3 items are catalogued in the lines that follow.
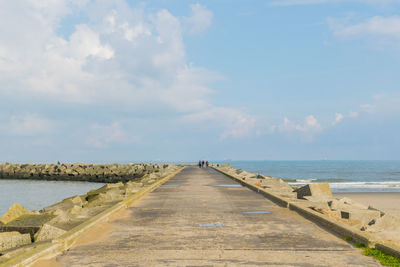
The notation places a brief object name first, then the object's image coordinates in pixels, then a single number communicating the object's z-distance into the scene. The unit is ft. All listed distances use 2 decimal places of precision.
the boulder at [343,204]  42.73
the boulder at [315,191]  50.60
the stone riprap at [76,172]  177.91
